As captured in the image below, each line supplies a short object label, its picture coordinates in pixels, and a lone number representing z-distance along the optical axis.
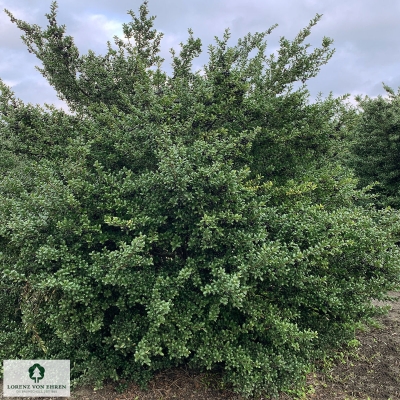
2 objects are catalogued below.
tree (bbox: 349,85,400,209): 8.80
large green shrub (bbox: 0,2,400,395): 2.89
